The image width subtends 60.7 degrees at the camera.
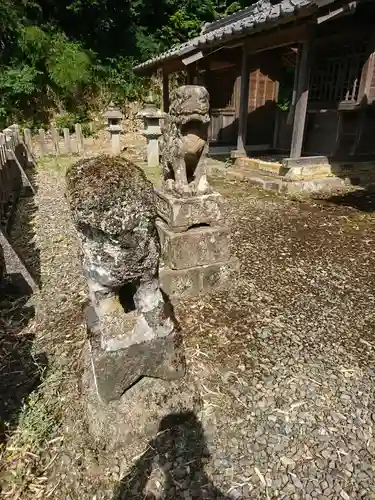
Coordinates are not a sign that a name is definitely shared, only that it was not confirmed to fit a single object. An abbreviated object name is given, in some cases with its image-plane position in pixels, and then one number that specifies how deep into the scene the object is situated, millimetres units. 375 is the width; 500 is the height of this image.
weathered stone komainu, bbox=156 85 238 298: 2885
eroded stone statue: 1472
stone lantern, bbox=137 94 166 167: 8797
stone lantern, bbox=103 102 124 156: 10109
